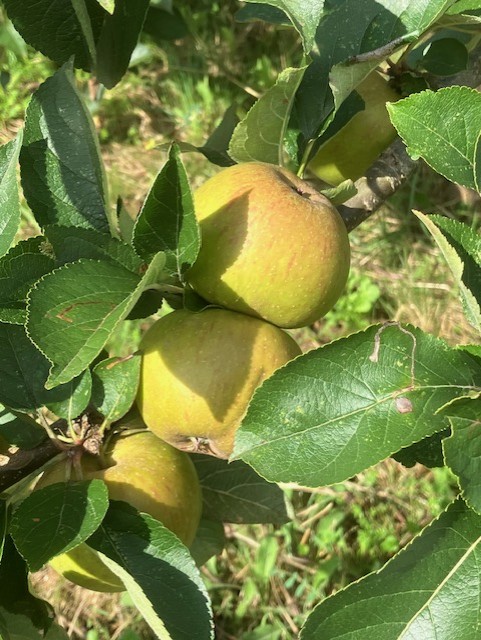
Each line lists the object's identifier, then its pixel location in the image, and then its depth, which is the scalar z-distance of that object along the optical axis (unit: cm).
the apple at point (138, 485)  30
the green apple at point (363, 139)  38
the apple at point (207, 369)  27
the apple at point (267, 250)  27
